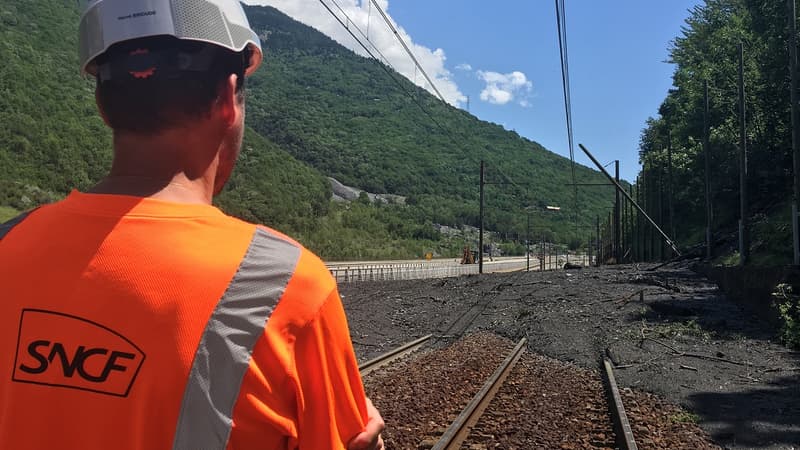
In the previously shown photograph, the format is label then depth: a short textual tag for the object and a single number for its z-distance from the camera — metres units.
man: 1.19
